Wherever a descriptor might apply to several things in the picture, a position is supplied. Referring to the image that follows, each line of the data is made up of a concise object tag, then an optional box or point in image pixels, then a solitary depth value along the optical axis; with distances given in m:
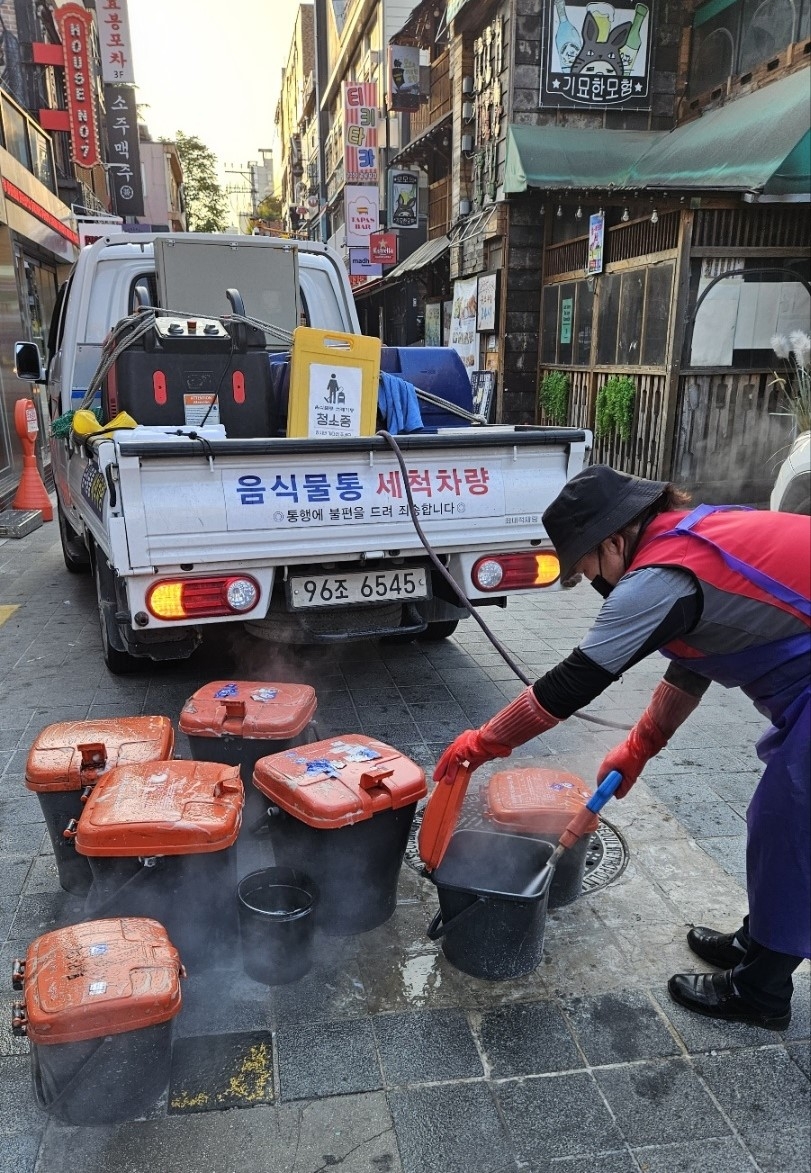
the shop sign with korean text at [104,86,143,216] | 22.64
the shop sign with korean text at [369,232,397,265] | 20.83
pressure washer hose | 3.83
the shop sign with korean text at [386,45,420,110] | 19.55
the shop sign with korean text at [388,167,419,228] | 21.45
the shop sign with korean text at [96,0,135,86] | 19.80
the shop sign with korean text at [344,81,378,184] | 22.31
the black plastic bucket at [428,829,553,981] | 2.40
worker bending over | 2.03
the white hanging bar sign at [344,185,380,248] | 20.88
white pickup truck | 3.58
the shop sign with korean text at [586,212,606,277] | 10.38
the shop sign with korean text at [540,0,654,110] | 11.59
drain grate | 2.95
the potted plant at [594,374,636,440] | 9.85
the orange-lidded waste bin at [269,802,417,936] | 2.53
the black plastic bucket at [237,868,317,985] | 2.38
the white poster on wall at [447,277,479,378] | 14.33
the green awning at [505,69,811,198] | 7.71
